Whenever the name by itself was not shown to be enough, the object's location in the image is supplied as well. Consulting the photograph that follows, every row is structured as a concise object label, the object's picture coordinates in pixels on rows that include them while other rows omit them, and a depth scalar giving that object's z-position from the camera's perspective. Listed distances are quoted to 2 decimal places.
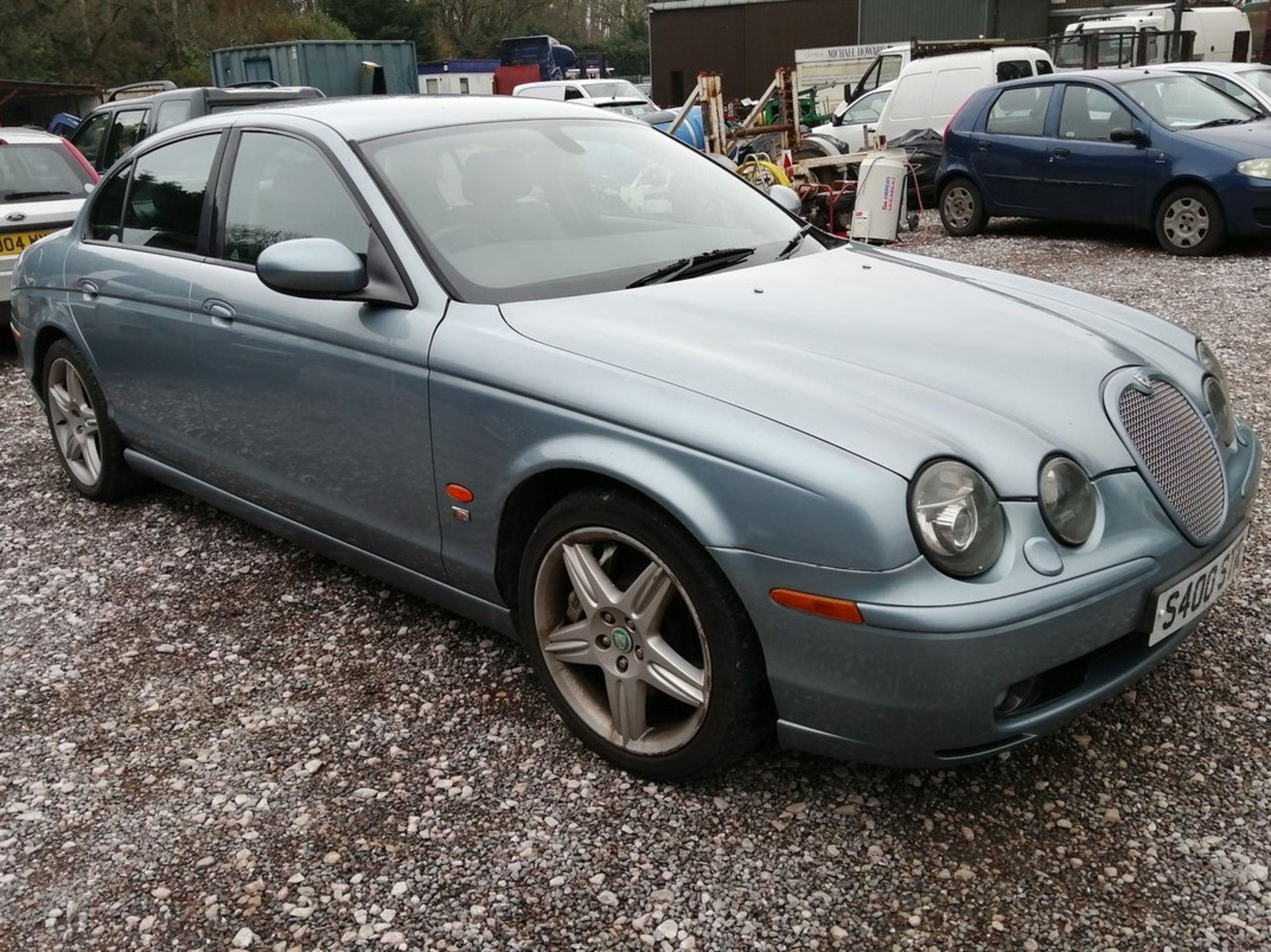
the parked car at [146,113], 9.82
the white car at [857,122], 15.85
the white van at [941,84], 15.01
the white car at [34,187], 7.61
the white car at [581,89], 20.84
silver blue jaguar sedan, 2.28
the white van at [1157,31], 21.38
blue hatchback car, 9.50
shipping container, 23.34
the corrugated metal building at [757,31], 31.00
